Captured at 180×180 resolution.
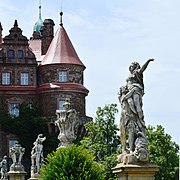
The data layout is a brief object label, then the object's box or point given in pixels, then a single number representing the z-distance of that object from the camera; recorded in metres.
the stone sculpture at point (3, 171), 40.44
